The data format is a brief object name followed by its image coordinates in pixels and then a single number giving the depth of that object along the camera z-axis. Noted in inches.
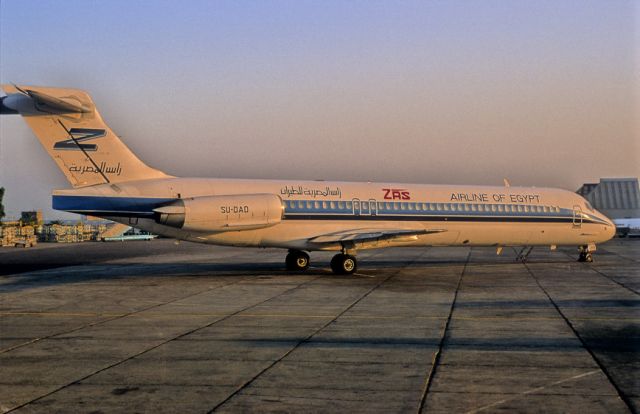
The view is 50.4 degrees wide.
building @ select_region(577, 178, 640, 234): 2716.5
